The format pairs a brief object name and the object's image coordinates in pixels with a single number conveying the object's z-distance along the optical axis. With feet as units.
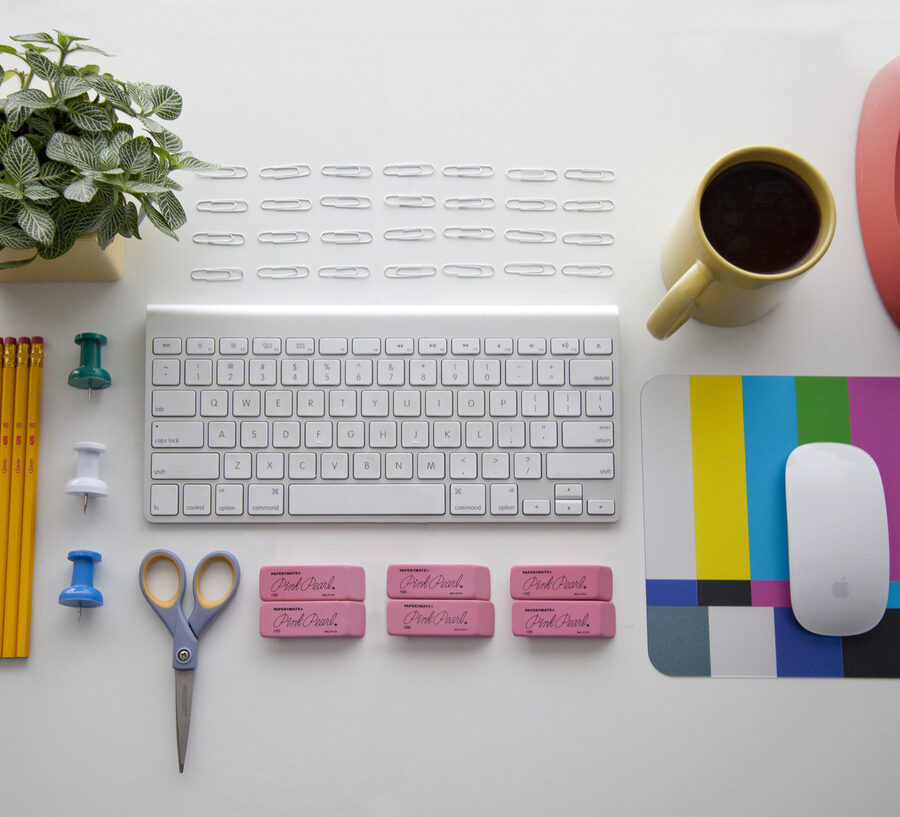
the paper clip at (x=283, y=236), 2.77
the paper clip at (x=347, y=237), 2.77
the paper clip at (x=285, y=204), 2.78
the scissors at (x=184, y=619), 2.52
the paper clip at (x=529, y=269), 2.76
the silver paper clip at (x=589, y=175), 2.80
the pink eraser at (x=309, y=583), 2.58
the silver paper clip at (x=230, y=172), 2.79
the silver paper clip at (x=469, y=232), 2.77
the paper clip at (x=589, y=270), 2.76
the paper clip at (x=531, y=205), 2.78
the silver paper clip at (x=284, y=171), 2.79
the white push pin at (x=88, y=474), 2.52
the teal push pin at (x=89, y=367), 2.55
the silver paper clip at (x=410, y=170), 2.79
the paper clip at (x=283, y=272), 2.75
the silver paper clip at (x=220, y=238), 2.76
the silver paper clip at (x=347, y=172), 2.79
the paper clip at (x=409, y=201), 2.78
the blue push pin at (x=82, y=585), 2.45
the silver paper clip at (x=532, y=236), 2.77
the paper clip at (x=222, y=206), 2.78
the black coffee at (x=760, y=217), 2.41
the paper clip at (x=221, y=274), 2.75
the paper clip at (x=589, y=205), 2.78
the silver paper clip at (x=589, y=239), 2.77
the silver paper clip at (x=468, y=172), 2.79
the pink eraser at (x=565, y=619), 2.56
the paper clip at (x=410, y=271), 2.75
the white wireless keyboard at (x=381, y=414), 2.62
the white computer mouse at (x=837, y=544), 2.48
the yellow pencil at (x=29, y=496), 2.57
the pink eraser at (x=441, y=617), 2.55
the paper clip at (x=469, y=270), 2.76
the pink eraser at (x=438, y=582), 2.58
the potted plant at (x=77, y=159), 2.23
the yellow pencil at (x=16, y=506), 2.57
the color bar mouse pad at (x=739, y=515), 2.60
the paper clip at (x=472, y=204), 2.78
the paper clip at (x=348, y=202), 2.78
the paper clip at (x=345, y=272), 2.75
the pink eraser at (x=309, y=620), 2.56
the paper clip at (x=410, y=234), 2.77
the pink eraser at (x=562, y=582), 2.59
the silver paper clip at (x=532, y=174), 2.79
